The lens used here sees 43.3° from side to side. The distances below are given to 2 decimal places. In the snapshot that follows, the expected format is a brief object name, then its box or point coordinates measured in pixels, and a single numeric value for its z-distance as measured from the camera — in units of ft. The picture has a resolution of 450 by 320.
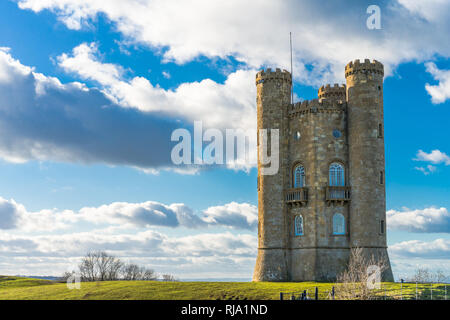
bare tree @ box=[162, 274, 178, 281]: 369.09
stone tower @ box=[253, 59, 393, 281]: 188.44
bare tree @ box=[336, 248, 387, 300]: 137.08
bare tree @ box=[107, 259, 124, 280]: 304.50
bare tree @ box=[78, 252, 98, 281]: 301.22
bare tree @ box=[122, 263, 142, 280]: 326.01
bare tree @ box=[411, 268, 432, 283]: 167.63
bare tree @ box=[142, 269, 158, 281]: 345.92
